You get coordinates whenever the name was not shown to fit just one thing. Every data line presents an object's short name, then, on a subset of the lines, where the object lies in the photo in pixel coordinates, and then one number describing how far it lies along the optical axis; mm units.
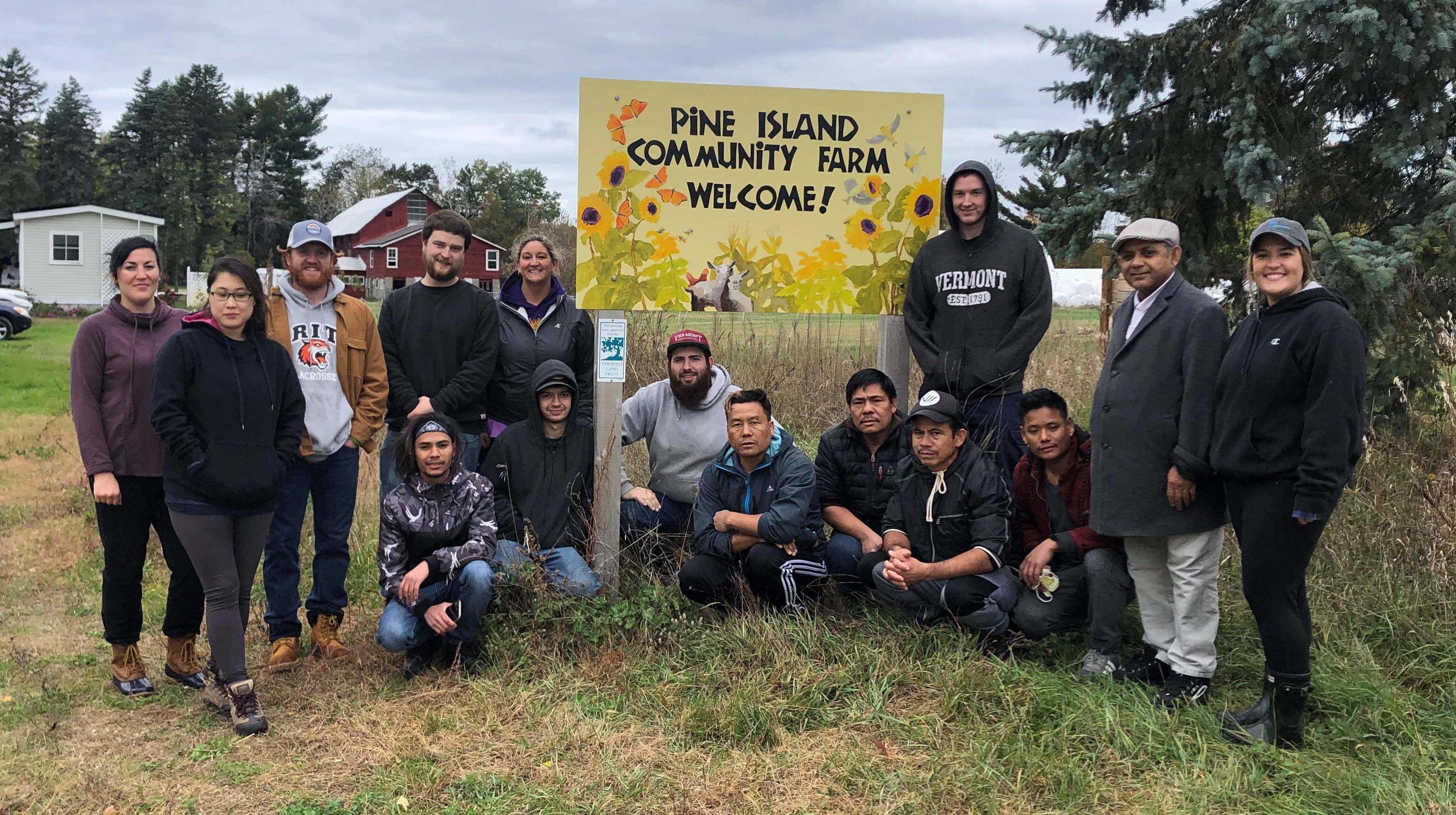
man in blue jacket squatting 4531
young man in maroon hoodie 4191
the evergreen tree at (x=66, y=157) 55125
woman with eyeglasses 3945
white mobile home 37781
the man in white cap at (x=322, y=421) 4629
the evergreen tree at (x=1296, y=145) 4664
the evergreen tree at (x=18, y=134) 50594
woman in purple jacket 4195
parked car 24672
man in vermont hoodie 4629
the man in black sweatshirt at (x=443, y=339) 4840
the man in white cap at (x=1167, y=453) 3814
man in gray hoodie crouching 5004
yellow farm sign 4883
